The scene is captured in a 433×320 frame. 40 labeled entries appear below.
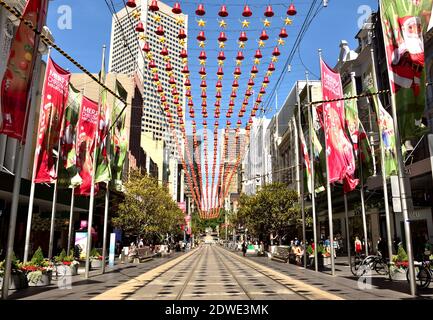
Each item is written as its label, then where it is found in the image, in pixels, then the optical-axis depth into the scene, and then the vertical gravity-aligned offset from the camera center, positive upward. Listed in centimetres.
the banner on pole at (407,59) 1273 +566
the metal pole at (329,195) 2061 +202
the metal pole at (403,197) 1271 +117
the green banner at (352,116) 2122 +620
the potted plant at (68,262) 2050 -155
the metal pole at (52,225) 1977 +34
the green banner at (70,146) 2103 +455
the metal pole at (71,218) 2339 +82
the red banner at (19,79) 1212 +472
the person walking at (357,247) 3069 -115
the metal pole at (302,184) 2619 +322
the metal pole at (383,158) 1938 +367
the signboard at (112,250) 3008 -136
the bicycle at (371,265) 1839 -156
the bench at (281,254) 3394 -207
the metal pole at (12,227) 1179 +15
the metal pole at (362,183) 2127 +271
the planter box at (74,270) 2076 -197
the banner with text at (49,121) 1817 +516
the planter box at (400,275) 1706 -183
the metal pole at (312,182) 2339 +299
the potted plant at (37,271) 1589 -159
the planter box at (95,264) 2724 -219
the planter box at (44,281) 1599 -198
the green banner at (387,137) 1942 +468
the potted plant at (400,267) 1708 -150
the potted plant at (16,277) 1448 -165
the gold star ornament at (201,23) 1417 +744
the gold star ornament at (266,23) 1390 +728
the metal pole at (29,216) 1758 +75
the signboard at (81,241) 2842 -64
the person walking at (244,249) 5128 -218
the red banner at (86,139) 2134 +499
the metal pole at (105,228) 2251 +21
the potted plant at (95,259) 2744 -187
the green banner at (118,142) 2244 +522
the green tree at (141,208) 4300 +263
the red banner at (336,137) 2041 +500
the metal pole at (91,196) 1985 +192
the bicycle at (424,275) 1395 -151
